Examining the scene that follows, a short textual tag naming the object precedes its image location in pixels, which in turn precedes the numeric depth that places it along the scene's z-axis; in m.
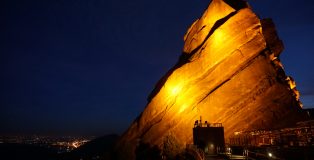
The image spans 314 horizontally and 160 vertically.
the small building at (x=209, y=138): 32.50
